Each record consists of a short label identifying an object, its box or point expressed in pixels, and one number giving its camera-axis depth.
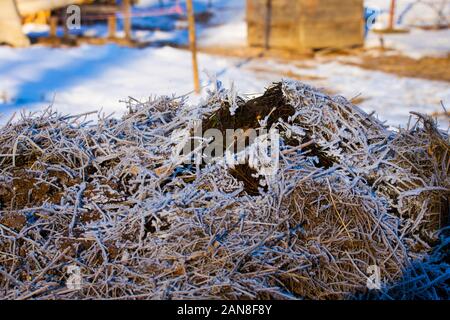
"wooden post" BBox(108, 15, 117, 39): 14.20
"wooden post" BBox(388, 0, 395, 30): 14.24
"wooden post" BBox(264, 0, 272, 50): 13.06
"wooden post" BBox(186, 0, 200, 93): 8.70
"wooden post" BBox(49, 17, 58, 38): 13.74
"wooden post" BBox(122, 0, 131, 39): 13.80
